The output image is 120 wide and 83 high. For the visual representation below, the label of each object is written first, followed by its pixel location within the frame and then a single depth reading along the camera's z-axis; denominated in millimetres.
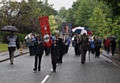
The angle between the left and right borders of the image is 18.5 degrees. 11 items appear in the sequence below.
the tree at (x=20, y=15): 58681
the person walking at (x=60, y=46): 22219
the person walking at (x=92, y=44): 34719
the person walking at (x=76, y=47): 32344
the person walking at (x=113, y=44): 31725
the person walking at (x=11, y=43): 21375
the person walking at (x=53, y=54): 17062
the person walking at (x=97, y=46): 30856
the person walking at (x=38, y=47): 16656
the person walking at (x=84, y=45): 22438
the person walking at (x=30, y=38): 29588
